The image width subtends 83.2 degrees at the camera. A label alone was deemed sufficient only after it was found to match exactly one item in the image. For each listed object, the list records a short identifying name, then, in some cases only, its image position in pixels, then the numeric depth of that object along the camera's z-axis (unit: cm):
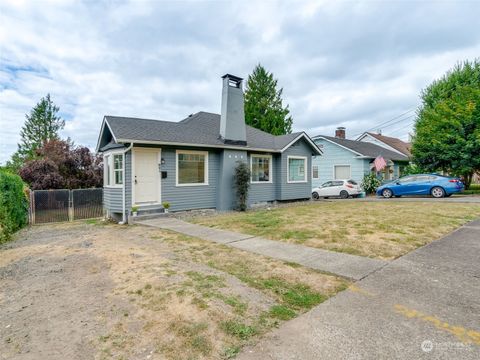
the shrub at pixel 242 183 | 1189
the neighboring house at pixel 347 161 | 2128
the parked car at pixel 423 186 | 1555
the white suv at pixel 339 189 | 1878
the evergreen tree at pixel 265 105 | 3350
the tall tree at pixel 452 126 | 1675
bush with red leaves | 1598
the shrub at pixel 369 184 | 2095
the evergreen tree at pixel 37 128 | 3416
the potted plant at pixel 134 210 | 973
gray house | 1003
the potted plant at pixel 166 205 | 1038
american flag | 2069
